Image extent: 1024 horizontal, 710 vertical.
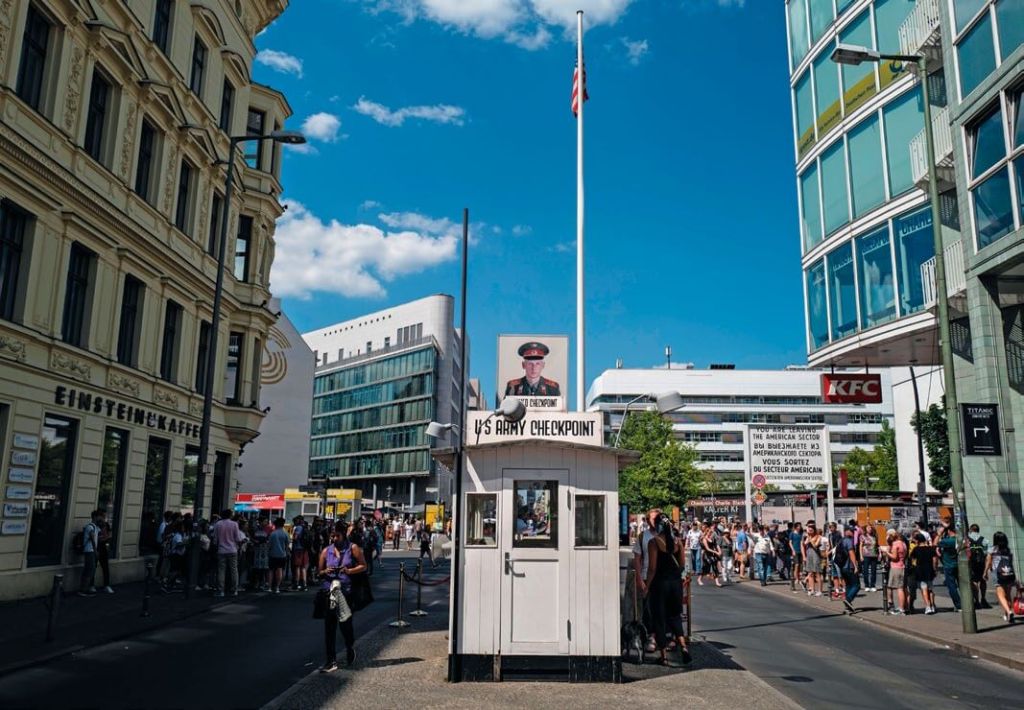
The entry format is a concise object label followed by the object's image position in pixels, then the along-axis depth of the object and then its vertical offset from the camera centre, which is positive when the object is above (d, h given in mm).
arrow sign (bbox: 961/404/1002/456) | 15070 +1669
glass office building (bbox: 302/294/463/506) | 92750 +13607
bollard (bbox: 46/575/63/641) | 11219 -1337
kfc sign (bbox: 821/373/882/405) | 23406 +3733
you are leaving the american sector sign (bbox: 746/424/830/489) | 28141 +2238
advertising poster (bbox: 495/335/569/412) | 10836 +1929
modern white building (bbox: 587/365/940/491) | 101625 +14631
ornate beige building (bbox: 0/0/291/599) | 15969 +5796
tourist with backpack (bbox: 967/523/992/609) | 16641 -756
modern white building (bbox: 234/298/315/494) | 57375 +5474
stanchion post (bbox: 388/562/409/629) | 13875 -1850
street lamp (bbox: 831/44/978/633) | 13953 +3074
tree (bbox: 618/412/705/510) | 62594 +3499
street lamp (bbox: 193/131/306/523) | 18312 +3816
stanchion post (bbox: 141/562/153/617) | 13898 -1423
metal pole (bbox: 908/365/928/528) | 26398 +831
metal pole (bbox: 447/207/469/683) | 9320 -458
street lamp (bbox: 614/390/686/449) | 10797 +1532
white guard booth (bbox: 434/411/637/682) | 9430 -559
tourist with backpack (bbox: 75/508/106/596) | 16969 -980
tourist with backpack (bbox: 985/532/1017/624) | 15312 -967
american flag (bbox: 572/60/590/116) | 20469 +10578
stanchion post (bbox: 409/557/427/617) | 15498 -1826
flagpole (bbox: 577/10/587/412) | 17656 +6598
